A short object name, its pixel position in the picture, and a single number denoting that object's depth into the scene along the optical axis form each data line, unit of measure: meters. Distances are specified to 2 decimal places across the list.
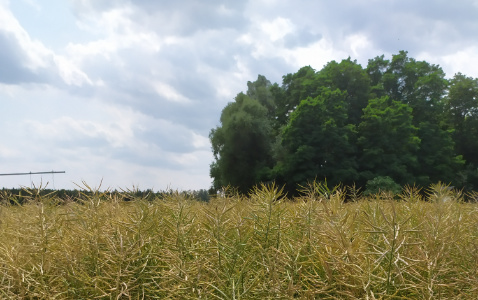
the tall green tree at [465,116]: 40.06
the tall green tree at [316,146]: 30.84
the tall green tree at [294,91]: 35.19
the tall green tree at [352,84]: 36.50
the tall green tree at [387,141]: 32.09
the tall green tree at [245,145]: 38.19
